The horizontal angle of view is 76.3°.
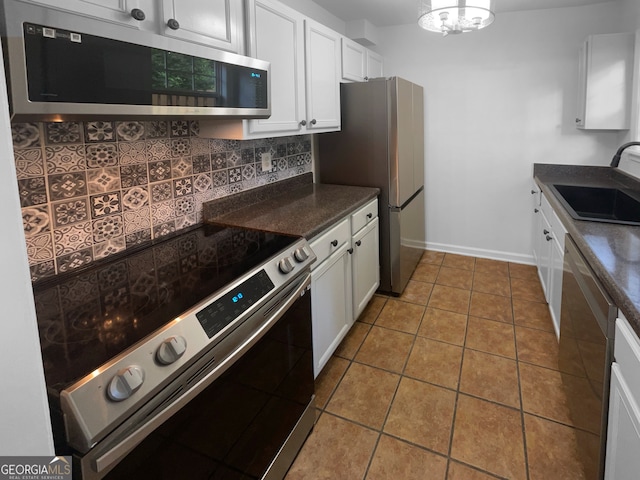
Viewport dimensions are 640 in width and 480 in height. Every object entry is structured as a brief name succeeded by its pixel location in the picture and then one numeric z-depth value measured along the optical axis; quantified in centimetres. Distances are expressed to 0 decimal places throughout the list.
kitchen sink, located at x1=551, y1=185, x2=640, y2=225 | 251
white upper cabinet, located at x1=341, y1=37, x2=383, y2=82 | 280
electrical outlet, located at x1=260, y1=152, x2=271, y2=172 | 250
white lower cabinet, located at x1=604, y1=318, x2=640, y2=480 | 99
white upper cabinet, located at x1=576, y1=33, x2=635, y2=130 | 282
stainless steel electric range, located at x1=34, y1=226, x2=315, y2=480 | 80
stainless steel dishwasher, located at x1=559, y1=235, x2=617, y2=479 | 126
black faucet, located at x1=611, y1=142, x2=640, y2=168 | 200
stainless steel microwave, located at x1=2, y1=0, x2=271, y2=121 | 91
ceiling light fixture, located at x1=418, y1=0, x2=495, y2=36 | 169
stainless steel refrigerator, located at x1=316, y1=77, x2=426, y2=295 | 279
